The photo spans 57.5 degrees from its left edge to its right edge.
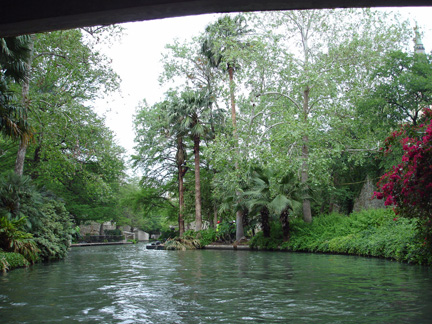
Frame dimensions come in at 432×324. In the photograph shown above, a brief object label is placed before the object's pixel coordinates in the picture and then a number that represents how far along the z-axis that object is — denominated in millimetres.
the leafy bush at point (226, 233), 28594
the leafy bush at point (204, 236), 28406
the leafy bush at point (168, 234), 39888
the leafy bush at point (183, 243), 27281
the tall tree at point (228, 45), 26238
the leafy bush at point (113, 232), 53562
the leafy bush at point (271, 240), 22969
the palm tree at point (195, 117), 31105
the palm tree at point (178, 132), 31688
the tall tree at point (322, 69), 22250
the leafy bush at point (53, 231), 16078
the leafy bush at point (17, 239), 12766
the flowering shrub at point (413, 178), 8570
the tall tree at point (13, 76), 9523
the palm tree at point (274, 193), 21688
